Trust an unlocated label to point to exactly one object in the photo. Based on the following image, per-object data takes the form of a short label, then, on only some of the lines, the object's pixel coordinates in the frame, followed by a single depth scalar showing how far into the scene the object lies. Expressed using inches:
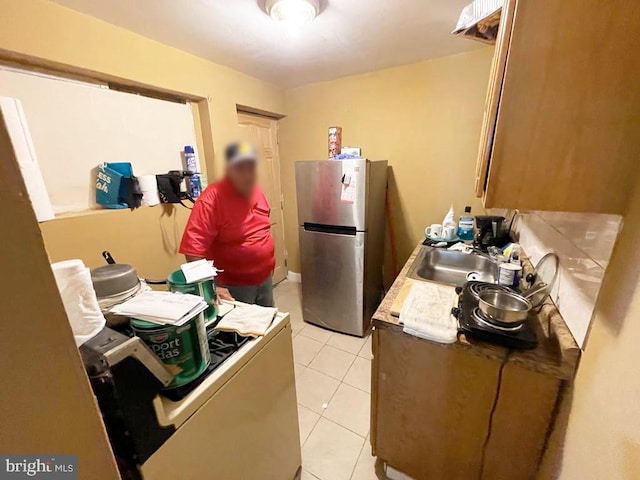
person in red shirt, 45.4
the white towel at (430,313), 34.4
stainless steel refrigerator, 75.4
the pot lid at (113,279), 27.5
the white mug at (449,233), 71.6
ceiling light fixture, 46.6
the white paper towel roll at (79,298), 19.3
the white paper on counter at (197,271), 31.1
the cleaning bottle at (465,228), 73.0
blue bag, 58.0
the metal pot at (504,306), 32.5
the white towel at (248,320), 32.6
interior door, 96.4
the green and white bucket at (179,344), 23.0
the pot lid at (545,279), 37.5
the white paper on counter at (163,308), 22.6
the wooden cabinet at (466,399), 31.0
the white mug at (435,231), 73.8
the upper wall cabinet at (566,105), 20.8
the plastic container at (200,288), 31.4
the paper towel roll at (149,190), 62.8
